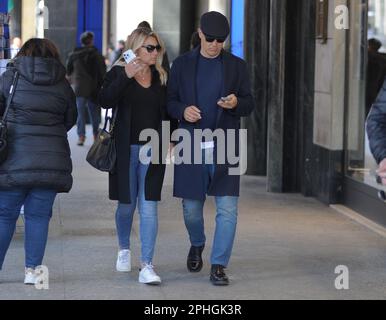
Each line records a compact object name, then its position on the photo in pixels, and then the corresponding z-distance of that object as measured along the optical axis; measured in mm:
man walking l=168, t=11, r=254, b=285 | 13914
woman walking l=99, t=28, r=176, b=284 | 13953
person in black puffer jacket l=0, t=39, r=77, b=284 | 13453
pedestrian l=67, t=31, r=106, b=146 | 33281
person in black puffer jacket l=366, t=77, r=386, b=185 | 10652
